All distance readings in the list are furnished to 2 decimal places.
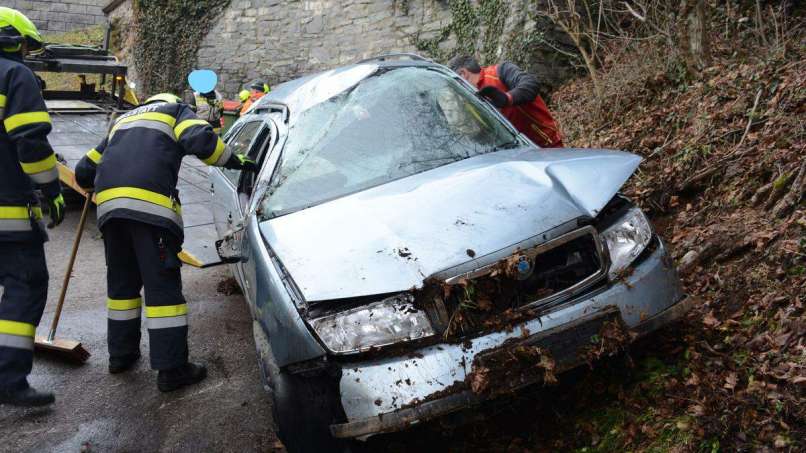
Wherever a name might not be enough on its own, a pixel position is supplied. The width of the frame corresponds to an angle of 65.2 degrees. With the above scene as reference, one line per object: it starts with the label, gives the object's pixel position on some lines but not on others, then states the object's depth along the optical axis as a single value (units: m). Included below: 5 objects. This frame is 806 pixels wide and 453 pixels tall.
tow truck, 7.10
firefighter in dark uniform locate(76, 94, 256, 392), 3.79
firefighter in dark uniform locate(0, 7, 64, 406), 3.75
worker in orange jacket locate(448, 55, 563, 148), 5.06
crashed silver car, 2.41
